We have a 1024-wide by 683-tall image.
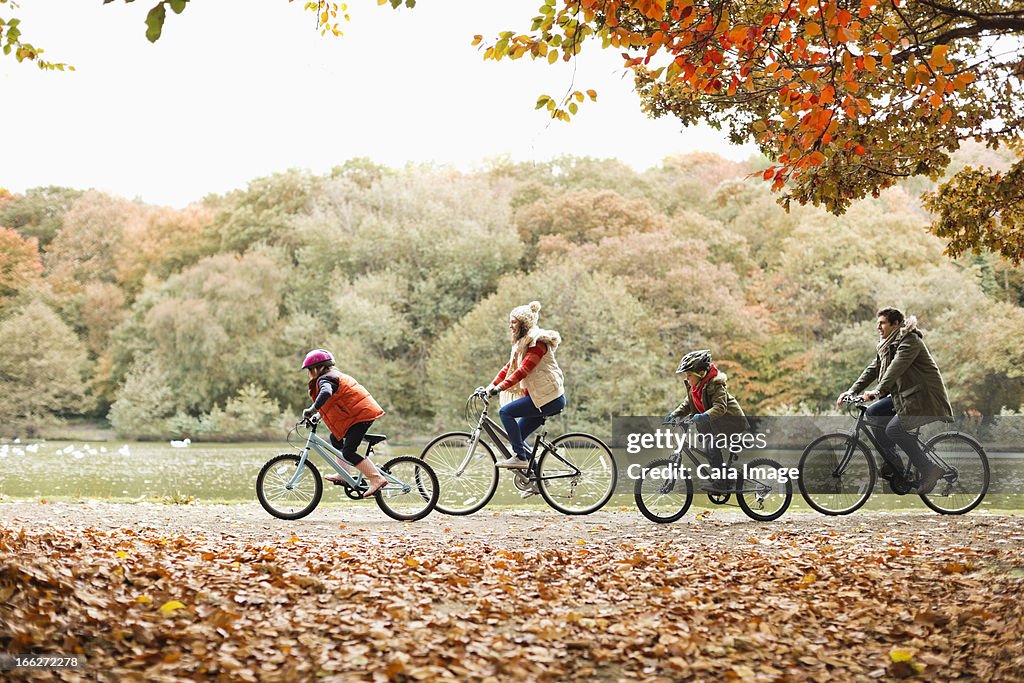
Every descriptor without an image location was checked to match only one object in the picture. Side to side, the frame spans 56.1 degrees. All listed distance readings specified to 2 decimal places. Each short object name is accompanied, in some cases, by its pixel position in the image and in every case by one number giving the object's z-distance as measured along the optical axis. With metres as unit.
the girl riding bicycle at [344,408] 7.70
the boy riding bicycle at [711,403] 7.98
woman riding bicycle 8.12
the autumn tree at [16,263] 39.84
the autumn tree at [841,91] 6.11
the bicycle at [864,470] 8.15
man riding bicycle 8.07
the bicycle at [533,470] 8.32
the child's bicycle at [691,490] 7.90
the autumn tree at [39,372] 35.81
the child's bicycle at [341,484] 7.98
